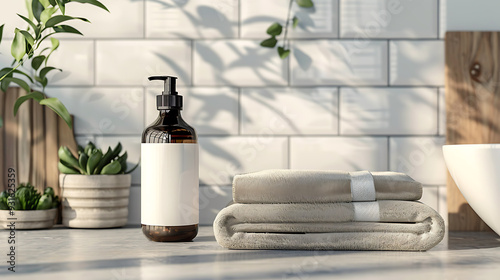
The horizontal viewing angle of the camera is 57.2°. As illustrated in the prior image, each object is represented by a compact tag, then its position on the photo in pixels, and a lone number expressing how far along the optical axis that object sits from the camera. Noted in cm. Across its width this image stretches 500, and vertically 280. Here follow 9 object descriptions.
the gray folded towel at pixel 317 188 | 63
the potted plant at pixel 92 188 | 80
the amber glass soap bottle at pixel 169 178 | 67
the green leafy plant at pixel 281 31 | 89
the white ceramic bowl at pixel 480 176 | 67
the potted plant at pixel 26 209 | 80
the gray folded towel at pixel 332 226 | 62
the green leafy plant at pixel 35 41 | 76
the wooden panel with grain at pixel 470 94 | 88
